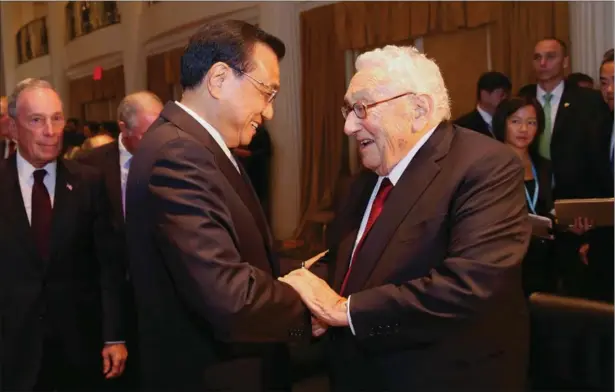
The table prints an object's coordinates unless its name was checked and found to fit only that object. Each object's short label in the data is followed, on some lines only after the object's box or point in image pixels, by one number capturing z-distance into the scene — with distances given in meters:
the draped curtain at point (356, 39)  5.36
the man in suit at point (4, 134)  3.81
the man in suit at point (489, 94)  4.25
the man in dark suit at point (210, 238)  1.43
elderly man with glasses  1.47
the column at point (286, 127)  6.86
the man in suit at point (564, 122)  3.68
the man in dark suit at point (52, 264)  2.26
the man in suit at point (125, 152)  3.27
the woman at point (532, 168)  3.36
